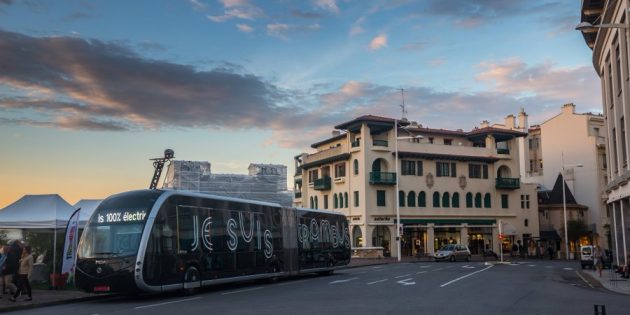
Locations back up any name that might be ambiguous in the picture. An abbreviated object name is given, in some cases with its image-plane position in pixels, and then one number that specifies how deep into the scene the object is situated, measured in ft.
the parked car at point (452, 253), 186.60
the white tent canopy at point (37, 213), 76.95
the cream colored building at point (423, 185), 223.71
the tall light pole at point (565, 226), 231.44
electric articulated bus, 62.13
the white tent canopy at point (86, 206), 82.46
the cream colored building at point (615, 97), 90.84
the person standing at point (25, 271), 62.08
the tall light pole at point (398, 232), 184.96
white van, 136.98
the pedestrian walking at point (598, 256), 101.55
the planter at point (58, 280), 76.43
